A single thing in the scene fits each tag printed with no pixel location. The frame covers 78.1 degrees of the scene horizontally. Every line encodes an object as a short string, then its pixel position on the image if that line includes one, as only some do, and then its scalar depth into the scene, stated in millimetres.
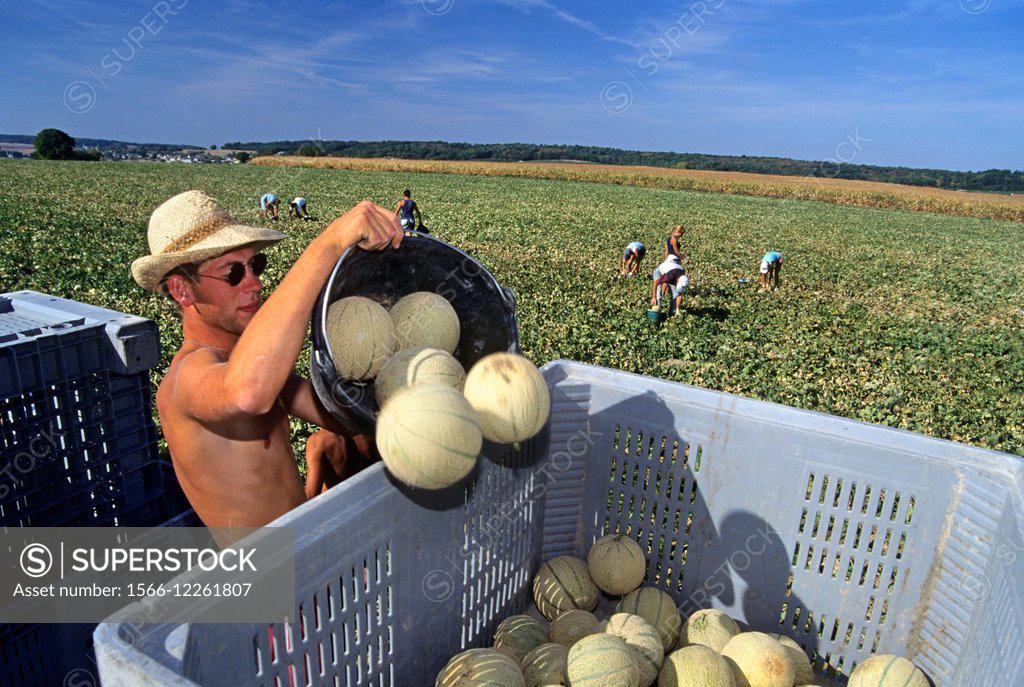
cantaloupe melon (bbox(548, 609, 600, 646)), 2736
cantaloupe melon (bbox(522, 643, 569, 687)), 2406
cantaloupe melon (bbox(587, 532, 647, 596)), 2990
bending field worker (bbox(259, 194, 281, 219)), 22062
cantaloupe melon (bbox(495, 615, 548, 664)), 2659
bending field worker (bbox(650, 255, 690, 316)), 10719
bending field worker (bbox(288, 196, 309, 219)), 22547
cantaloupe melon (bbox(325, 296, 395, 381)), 2117
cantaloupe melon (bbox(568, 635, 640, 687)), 2236
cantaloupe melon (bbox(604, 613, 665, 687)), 2457
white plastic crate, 1820
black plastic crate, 2400
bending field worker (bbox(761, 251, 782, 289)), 14070
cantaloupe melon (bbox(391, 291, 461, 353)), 2307
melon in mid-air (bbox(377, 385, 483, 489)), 1793
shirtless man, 1988
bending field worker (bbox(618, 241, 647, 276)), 14078
